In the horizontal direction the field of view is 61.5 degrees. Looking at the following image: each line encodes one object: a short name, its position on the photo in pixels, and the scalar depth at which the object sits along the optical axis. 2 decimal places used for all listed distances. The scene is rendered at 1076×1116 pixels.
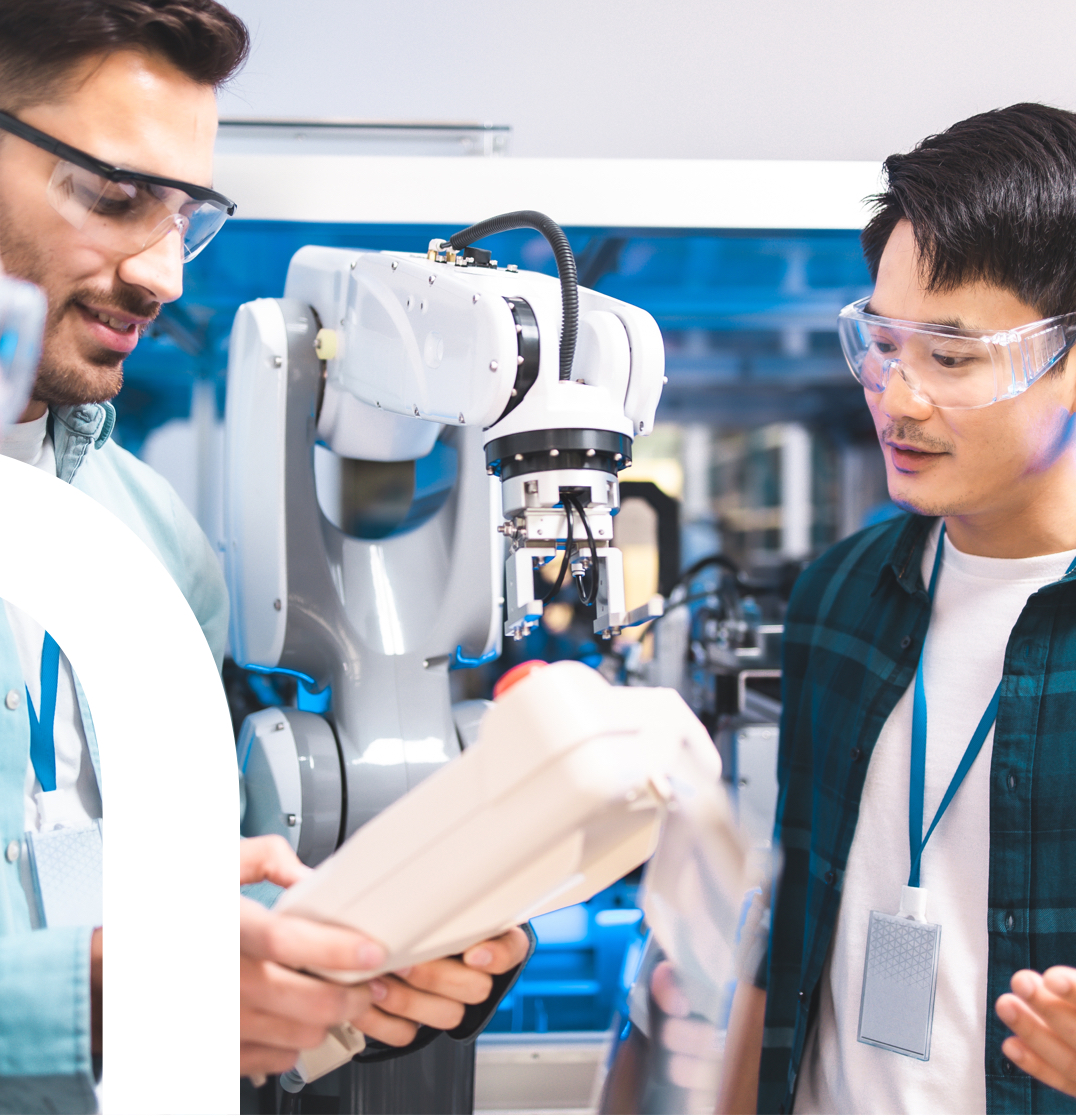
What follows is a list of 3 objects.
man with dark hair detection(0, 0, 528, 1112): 0.89
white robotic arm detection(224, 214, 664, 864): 0.97
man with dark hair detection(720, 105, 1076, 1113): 1.06
